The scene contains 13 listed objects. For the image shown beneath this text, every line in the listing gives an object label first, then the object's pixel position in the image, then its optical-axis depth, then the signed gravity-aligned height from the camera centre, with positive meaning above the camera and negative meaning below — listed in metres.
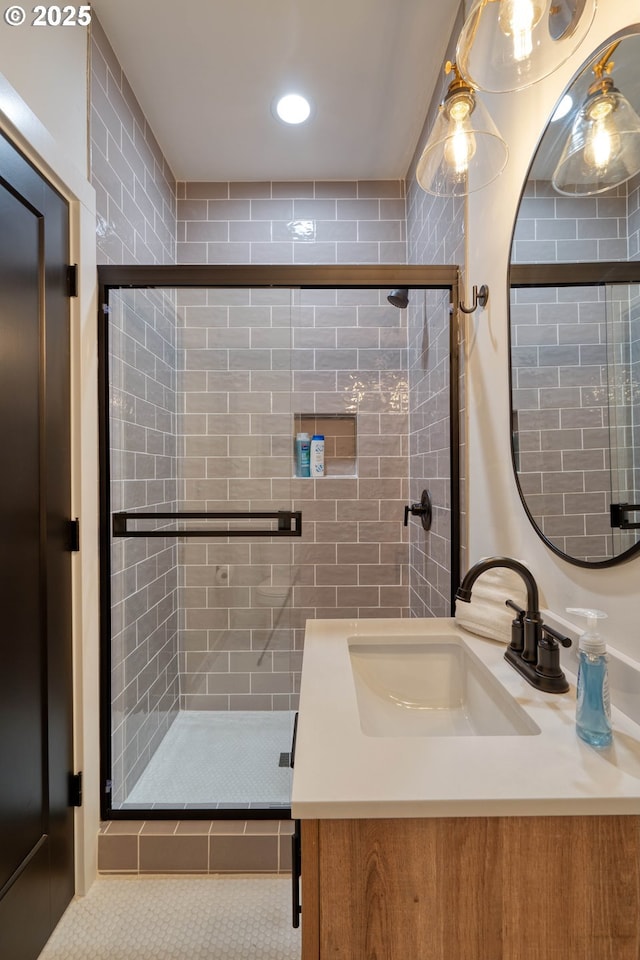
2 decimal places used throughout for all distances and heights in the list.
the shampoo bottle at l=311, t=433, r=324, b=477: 2.33 +0.14
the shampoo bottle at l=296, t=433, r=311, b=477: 2.01 +0.13
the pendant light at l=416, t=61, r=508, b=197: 1.01 +0.80
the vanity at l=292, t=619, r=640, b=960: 0.61 -0.54
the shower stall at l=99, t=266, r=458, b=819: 1.58 -0.16
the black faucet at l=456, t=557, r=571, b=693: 0.89 -0.34
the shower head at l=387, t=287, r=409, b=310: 2.04 +0.85
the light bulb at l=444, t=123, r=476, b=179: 1.05 +0.79
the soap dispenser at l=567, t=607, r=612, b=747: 0.71 -0.33
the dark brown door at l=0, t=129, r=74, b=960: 1.11 -0.22
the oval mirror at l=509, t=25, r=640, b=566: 0.77 +0.33
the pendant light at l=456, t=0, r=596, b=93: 0.80 +0.82
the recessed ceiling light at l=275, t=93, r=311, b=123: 1.92 +1.64
